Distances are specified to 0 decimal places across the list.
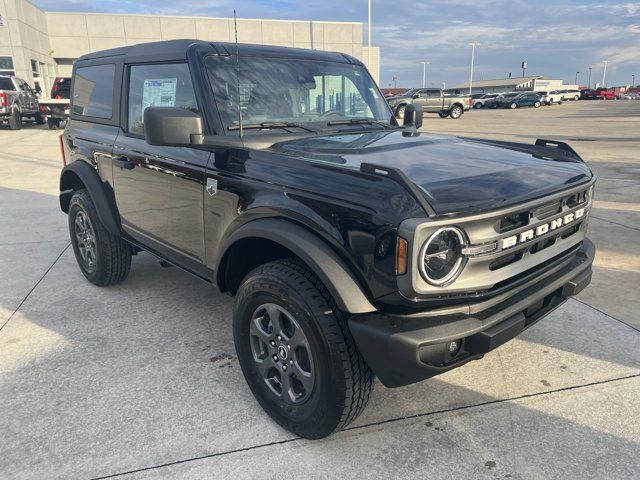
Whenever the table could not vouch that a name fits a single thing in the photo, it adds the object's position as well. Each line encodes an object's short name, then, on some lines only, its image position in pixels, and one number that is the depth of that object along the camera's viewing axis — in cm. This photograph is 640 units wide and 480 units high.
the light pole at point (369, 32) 3794
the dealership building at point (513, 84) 9242
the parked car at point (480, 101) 5150
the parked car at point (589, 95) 6998
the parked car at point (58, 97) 2077
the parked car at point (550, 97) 5125
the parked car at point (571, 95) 6581
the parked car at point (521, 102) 4800
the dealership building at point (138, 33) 3644
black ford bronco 206
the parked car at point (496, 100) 4912
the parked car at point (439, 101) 3294
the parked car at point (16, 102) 1962
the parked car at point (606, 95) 7047
